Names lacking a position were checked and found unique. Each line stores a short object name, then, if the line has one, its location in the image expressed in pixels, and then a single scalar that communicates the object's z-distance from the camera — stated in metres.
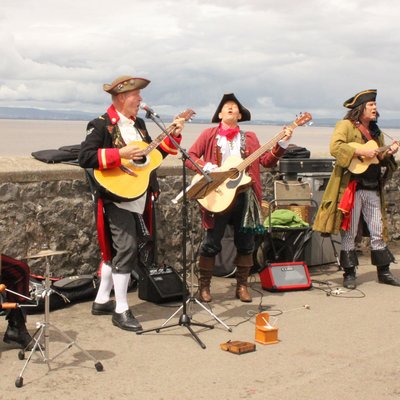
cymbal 4.14
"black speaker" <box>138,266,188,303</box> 6.45
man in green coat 6.99
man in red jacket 6.39
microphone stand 5.12
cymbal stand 4.26
